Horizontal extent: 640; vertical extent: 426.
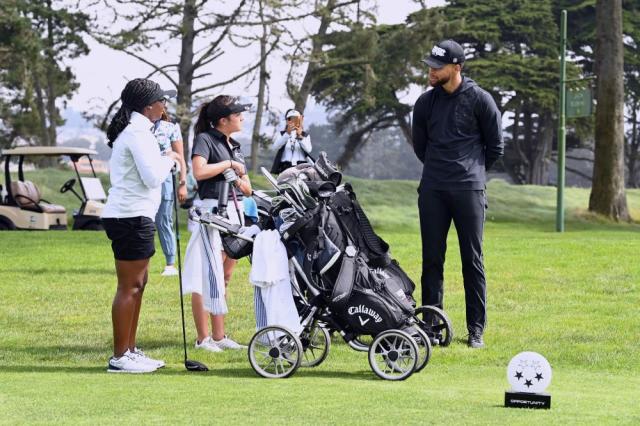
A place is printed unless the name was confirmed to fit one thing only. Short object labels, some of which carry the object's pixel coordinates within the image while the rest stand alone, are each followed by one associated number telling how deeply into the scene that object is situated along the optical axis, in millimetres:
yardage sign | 28969
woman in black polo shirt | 8586
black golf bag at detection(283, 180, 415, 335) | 7633
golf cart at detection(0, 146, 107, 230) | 24953
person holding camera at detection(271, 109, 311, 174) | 14391
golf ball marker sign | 6152
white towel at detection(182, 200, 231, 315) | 8594
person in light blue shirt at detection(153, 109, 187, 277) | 11130
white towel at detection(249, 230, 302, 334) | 7711
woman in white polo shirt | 7723
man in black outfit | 8906
